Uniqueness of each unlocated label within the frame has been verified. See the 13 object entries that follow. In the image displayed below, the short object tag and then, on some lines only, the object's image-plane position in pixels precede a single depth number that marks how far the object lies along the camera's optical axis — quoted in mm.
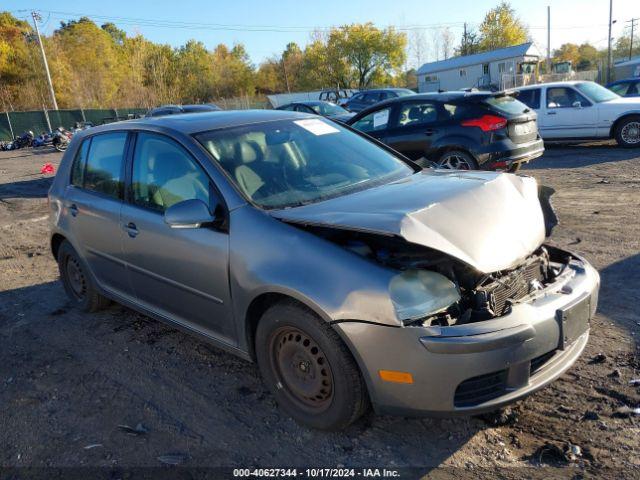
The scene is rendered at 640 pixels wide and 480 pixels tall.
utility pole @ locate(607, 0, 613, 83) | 48919
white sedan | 12047
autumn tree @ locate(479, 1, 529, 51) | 76000
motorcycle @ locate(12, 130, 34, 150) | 30109
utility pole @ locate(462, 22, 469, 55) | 80250
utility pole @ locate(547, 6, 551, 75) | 56969
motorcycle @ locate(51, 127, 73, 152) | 25047
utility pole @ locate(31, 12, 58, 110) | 43281
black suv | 8398
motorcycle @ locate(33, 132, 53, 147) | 29016
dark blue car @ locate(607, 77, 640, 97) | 14703
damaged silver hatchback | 2508
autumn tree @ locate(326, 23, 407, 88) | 71125
